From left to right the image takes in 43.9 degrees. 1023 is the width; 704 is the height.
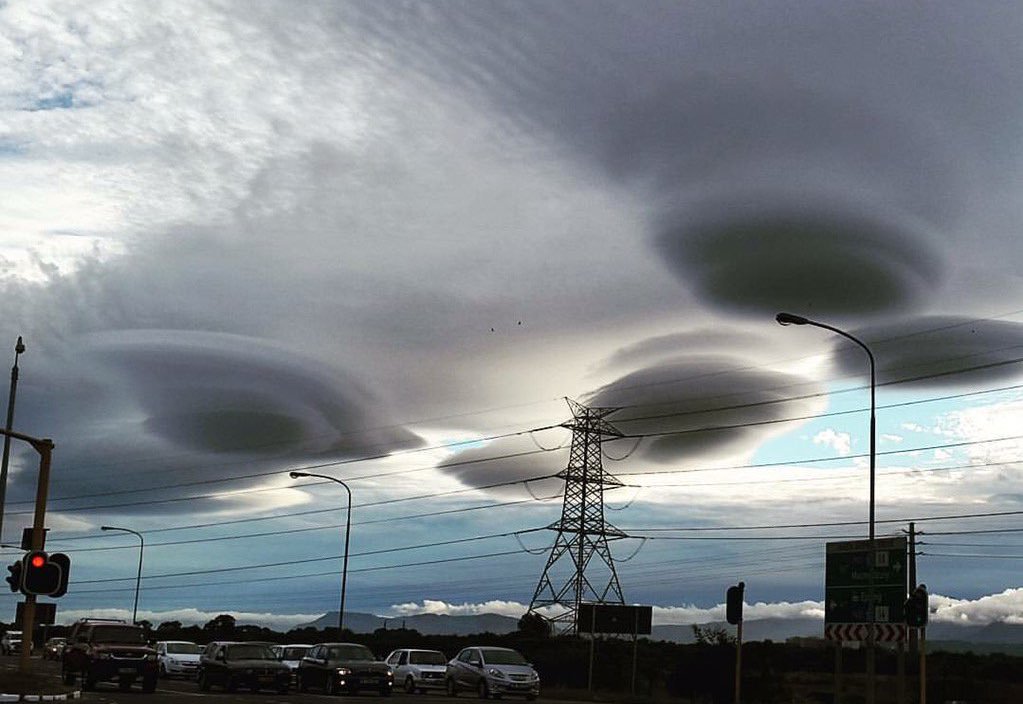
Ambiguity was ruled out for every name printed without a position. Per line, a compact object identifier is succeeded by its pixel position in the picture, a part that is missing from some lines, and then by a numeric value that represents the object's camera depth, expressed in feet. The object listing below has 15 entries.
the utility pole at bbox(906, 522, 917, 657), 140.58
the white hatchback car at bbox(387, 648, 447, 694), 157.28
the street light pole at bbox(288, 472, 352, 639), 210.79
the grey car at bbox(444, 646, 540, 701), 135.33
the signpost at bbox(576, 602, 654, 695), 144.46
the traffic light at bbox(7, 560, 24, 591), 98.27
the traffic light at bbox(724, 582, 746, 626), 119.03
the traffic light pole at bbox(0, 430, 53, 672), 103.59
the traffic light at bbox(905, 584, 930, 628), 110.22
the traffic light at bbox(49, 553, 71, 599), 99.66
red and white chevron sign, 117.56
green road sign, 118.32
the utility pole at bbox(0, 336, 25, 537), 146.30
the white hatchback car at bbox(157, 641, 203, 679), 179.32
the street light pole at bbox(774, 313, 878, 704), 116.88
